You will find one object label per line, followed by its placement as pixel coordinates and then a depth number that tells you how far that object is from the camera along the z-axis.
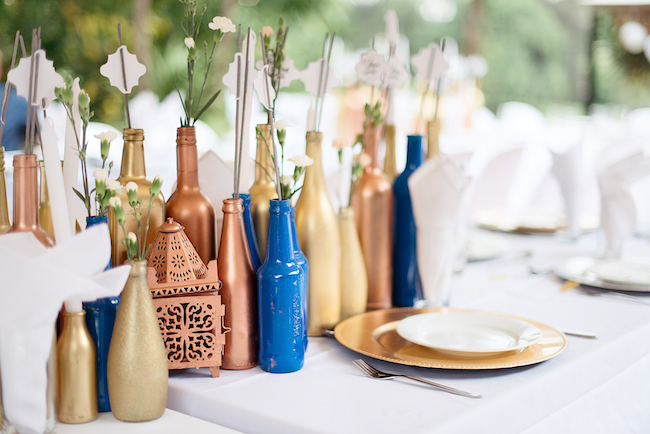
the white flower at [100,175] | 0.62
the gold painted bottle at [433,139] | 1.12
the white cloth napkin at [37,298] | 0.55
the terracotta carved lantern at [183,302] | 0.72
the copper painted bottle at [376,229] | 1.02
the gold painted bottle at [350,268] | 0.94
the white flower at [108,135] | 0.68
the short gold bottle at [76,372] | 0.62
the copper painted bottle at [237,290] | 0.76
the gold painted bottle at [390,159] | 1.12
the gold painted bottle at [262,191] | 0.87
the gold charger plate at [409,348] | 0.76
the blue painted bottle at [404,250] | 1.05
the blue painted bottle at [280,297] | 0.75
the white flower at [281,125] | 0.77
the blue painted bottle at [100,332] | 0.65
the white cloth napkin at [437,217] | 0.98
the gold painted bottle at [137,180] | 0.77
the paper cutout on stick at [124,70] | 0.76
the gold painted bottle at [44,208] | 0.74
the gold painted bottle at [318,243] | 0.89
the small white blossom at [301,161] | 0.76
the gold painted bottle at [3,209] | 0.69
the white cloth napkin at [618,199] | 1.34
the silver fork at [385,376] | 0.69
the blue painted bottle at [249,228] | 0.81
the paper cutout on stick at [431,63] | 1.11
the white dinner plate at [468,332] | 0.78
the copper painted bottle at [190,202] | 0.79
